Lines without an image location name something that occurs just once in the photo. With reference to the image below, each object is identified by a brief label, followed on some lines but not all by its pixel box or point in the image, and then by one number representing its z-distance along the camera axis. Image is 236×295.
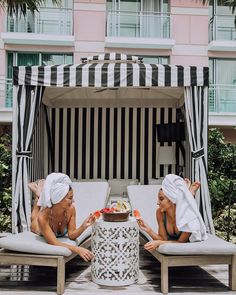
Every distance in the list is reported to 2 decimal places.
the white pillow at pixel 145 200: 6.06
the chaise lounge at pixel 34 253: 4.04
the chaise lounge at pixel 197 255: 4.07
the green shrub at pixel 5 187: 8.28
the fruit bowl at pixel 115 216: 4.30
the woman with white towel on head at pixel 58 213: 4.23
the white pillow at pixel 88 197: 6.39
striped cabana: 6.29
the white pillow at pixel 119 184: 9.13
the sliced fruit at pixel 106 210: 4.34
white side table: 4.20
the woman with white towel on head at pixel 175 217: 4.21
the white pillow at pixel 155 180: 9.08
